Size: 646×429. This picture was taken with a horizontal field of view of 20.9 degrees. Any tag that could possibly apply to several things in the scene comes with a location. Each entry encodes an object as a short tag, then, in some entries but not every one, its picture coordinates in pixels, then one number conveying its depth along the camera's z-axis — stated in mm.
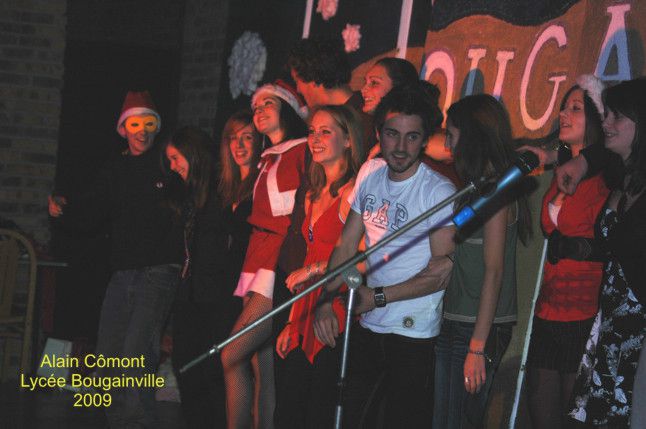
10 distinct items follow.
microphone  4460
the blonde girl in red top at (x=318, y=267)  6817
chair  11187
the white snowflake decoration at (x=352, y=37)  10331
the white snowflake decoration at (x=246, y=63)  12448
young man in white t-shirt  6320
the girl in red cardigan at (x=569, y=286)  6419
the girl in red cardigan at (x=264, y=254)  8063
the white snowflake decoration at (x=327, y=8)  10858
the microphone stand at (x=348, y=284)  4607
